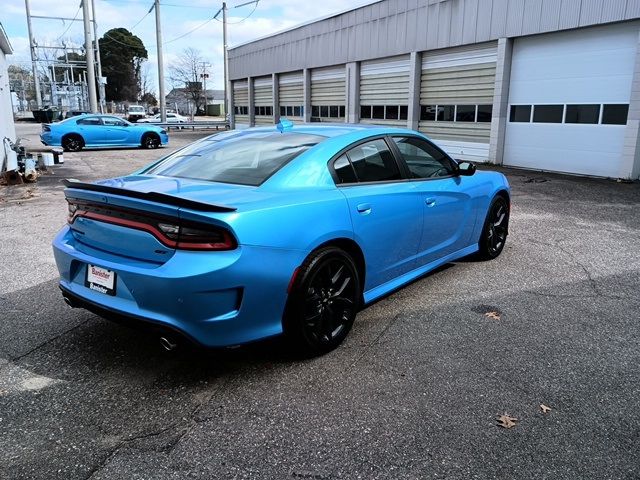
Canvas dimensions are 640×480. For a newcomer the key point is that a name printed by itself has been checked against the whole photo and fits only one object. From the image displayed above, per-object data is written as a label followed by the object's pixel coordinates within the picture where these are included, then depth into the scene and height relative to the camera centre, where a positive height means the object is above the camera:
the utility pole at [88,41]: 25.95 +3.22
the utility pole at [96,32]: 39.87 +5.95
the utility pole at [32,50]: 43.40 +4.58
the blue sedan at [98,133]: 20.64 -0.95
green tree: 79.09 +7.03
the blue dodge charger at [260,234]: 2.99 -0.76
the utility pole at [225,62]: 37.88 +3.33
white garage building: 12.84 +1.10
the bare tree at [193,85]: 75.81 +3.38
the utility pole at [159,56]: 32.53 +3.15
